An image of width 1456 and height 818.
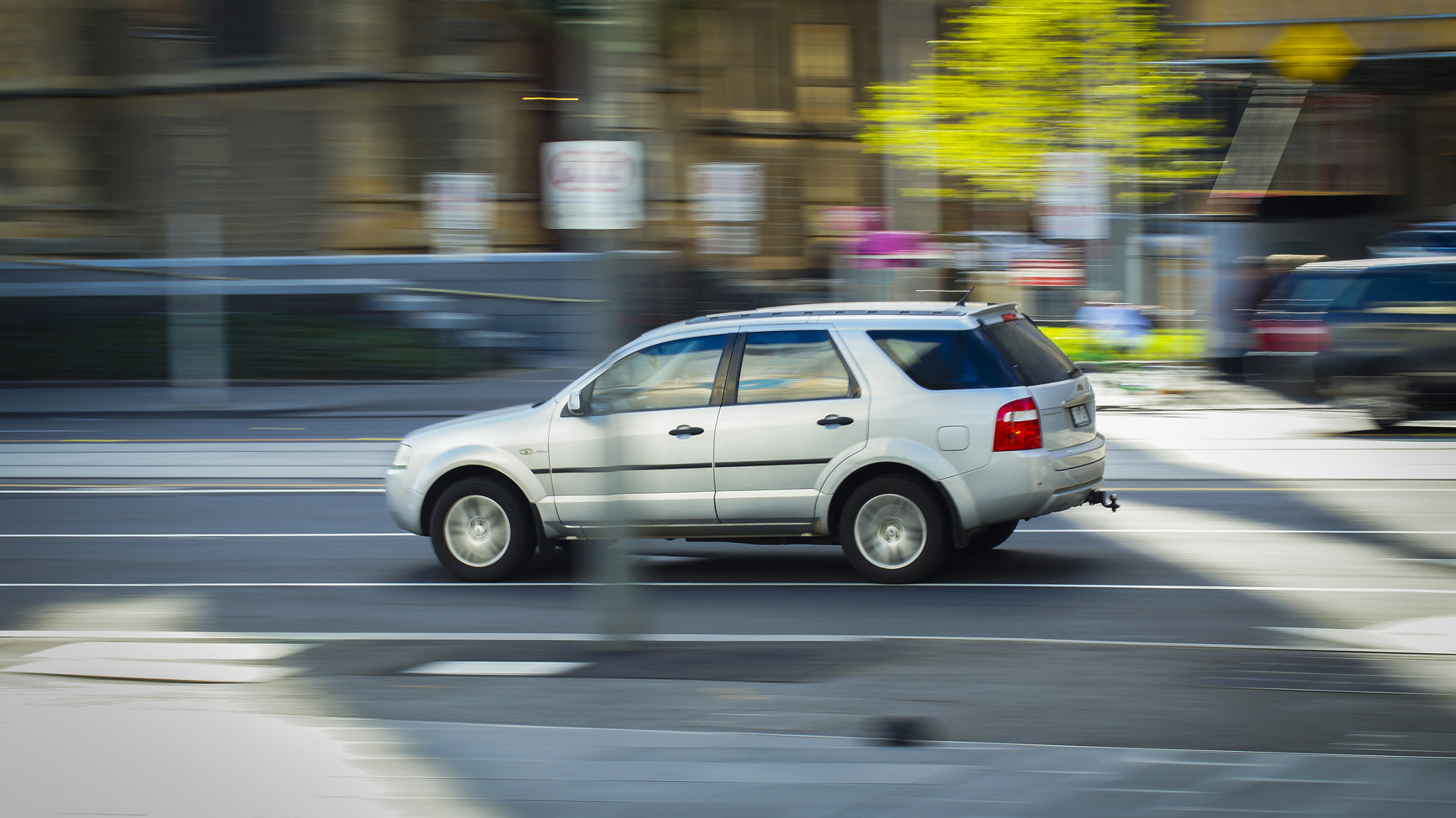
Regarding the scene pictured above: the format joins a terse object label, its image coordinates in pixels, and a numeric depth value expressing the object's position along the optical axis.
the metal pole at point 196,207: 23.22
